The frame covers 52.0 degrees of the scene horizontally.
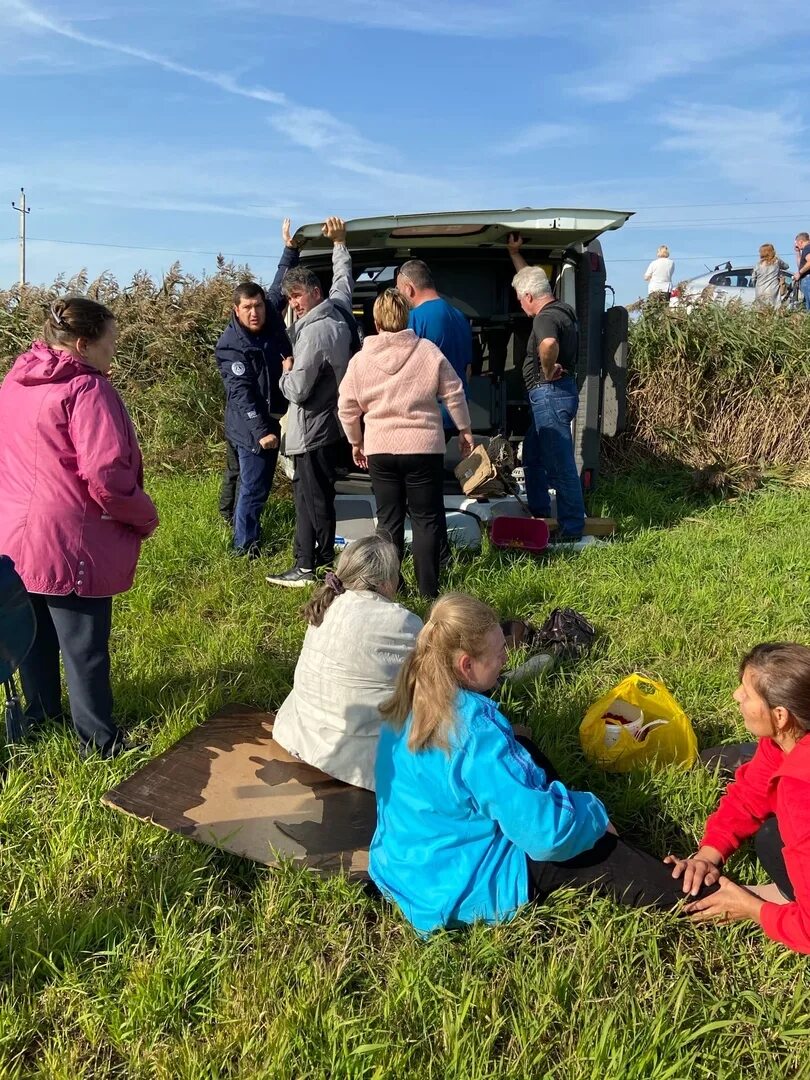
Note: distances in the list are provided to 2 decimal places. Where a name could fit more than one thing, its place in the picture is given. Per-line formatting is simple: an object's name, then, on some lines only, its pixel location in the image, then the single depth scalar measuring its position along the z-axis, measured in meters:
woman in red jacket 2.16
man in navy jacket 5.59
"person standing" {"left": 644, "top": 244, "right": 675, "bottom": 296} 12.32
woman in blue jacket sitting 2.17
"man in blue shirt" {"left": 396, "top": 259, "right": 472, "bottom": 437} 5.08
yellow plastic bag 3.11
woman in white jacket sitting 2.84
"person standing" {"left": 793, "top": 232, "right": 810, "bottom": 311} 11.95
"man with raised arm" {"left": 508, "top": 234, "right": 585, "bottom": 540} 5.65
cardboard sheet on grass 2.64
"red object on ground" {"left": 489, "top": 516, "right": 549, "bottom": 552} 5.59
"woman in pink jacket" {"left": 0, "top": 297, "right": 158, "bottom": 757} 2.90
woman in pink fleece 4.51
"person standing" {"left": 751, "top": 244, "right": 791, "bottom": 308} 11.92
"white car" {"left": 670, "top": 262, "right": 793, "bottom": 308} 9.27
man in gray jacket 5.02
